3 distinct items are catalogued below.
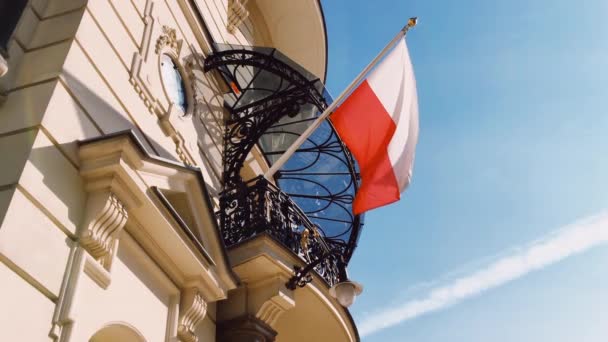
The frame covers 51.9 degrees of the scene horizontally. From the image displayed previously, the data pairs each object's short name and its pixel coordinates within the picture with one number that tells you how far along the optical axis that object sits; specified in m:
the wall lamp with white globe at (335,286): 8.16
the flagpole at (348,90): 9.23
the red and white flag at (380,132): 8.65
